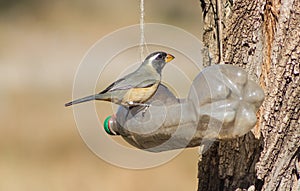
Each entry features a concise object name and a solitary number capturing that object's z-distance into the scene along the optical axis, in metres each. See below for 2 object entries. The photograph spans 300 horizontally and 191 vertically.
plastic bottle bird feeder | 5.02
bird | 5.15
